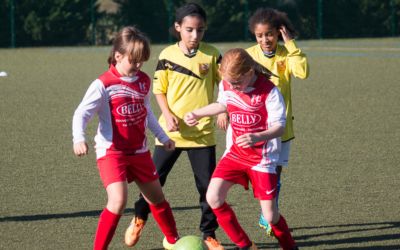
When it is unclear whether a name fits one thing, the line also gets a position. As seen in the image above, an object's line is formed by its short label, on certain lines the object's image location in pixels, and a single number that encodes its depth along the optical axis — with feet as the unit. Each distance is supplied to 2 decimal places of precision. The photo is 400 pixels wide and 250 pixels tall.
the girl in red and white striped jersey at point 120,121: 37.88
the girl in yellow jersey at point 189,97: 43.11
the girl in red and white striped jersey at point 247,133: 37.65
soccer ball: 37.47
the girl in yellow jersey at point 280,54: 43.68
